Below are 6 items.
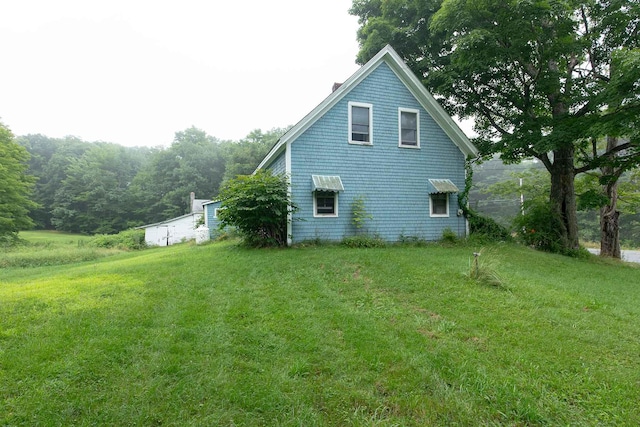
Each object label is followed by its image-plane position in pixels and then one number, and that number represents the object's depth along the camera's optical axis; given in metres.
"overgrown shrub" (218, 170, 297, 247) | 9.06
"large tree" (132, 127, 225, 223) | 40.81
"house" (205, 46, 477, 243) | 10.23
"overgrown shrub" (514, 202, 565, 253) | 11.55
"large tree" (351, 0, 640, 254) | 9.34
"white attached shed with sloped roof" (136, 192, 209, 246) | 22.55
